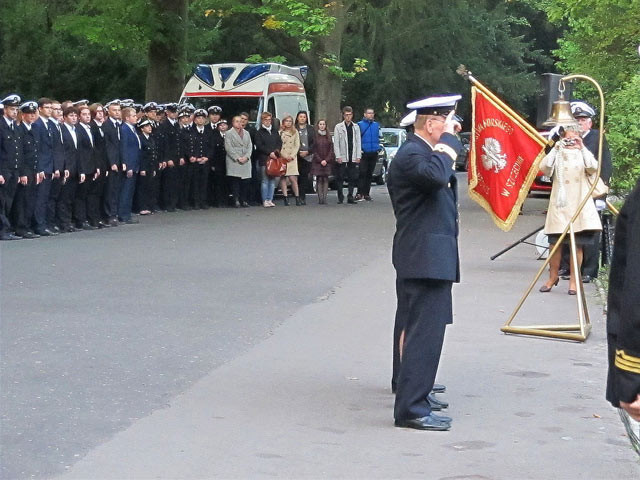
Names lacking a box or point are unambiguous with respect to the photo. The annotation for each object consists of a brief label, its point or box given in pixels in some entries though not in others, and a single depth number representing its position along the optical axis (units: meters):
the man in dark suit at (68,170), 19.73
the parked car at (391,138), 40.78
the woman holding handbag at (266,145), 26.66
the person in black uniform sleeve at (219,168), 26.48
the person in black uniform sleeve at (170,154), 24.38
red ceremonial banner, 11.25
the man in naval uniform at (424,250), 7.68
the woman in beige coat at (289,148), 26.97
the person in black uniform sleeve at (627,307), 3.93
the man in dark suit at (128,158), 21.84
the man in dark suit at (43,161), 18.95
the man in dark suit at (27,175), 18.56
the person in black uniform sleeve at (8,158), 18.16
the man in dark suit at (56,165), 19.38
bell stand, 11.03
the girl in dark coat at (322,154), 27.48
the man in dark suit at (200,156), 25.56
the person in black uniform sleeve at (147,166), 23.14
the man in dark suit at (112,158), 21.11
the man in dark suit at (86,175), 20.20
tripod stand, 15.81
